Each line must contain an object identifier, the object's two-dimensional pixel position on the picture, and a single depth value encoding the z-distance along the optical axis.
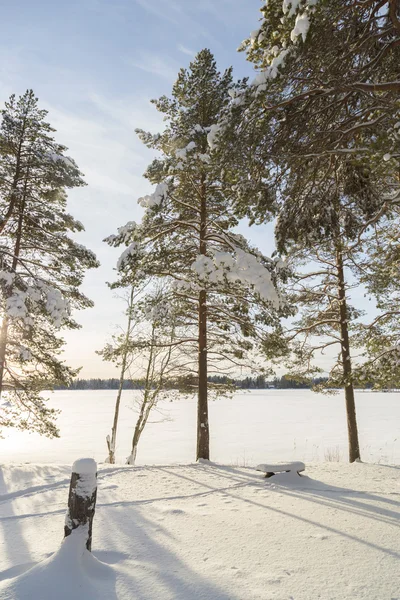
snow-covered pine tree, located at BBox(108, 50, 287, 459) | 10.11
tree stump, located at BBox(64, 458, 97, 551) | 3.68
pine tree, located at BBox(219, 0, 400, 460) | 5.09
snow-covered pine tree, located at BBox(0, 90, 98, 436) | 10.81
